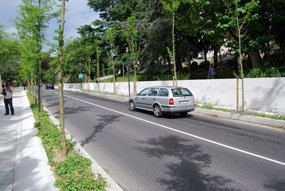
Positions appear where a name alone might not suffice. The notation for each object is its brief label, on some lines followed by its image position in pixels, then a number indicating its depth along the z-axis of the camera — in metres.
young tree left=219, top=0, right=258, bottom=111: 10.16
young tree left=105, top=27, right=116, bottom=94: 26.57
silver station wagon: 9.90
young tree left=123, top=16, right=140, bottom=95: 21.88
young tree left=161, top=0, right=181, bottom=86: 14.50
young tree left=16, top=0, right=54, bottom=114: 9.12
